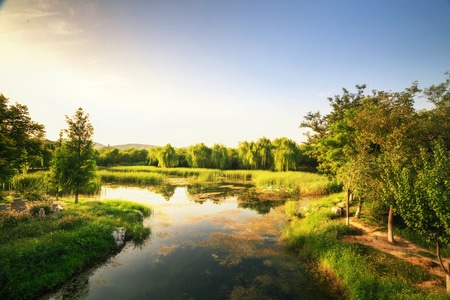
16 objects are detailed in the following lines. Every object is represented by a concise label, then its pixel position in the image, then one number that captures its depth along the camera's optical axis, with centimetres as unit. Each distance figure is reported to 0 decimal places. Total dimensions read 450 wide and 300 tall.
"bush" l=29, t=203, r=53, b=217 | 1345
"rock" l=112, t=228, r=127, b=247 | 1274
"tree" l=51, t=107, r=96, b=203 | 1748
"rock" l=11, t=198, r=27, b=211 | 1421
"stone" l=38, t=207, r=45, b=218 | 1308
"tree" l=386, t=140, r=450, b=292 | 621
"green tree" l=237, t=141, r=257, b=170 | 5459
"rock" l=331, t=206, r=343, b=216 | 1564
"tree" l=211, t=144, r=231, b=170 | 5884
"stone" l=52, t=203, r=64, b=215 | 1431
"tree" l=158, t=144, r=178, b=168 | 5812
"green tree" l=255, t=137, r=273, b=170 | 5384
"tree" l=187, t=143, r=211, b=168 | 5881
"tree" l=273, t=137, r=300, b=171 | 4475
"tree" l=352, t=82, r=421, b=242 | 955
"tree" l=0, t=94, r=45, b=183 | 1180
